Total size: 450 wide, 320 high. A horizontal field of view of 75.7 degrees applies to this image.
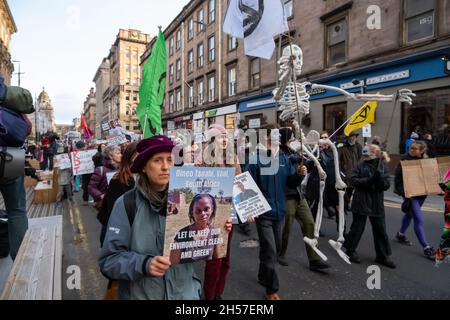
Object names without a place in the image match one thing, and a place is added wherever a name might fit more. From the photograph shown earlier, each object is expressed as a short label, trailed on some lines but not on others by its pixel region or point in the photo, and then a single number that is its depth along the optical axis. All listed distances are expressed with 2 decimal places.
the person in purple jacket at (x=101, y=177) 4.39
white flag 3.85
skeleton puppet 4.46
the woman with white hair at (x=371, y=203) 4.40
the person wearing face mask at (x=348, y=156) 7.23
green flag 5.27
